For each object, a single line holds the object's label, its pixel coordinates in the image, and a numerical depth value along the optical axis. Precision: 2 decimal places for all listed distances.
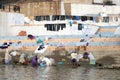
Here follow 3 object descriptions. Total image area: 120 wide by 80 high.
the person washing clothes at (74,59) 34.82
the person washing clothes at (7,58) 36.76
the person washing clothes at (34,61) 35.36
